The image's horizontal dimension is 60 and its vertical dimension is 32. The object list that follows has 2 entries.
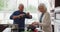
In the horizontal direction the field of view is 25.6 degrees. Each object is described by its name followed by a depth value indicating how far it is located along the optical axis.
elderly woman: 1.58
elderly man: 1.62
